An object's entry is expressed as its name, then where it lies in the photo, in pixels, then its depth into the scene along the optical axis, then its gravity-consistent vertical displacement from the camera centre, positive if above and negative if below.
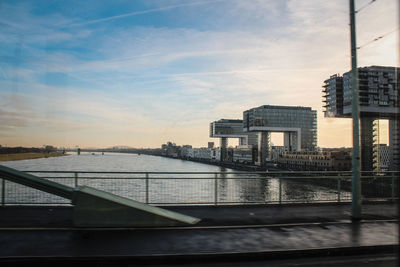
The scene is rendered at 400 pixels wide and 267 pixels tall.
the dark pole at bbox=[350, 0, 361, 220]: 8.01 +0.36
